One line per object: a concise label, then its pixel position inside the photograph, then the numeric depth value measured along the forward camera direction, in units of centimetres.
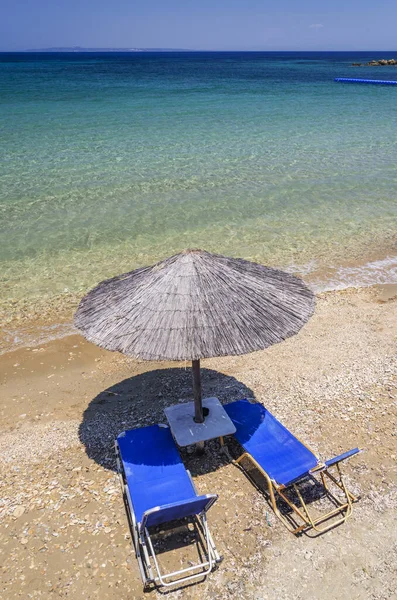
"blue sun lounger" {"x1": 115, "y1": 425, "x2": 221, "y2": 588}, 484
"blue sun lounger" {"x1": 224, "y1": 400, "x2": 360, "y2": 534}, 548
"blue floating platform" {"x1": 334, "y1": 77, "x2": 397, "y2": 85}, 5256
